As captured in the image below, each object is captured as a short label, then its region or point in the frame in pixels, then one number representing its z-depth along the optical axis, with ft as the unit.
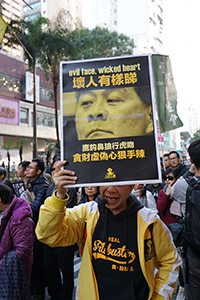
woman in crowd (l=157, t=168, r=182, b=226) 12.54
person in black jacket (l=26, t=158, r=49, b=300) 12.66
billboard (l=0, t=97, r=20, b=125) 80.76
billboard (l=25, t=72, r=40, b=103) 89.78
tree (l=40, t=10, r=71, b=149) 64.23
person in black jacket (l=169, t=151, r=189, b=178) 19.66
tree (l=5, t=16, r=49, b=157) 58.95
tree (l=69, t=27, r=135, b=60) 69.15
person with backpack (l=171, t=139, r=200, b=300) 8.01
